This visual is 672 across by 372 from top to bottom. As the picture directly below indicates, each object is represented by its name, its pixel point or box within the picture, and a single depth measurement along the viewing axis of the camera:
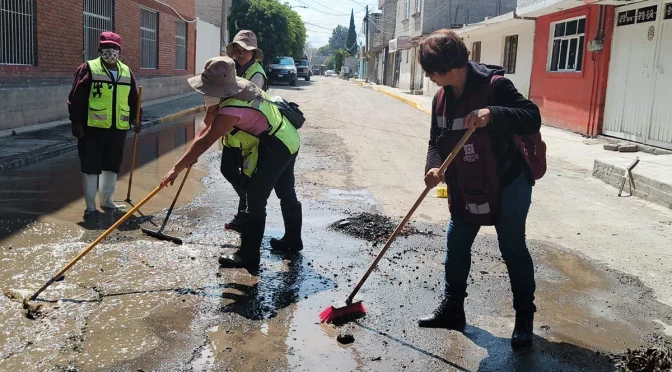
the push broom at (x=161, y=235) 5.16
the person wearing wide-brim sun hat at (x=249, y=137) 4.13
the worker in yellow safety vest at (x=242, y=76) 5.33
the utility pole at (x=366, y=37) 59.91
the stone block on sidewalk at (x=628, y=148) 11.30
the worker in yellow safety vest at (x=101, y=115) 5.93
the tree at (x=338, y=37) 164.35
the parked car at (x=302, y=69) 45.44
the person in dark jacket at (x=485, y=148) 3.25
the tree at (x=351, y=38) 108.94
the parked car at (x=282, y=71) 36.19
